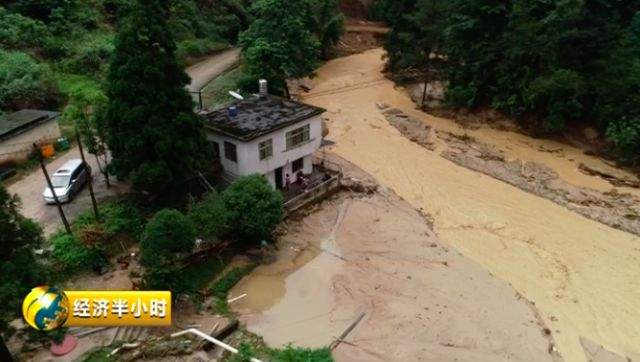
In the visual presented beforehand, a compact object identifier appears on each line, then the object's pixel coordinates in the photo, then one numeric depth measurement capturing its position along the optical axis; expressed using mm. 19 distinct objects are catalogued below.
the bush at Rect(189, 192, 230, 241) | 22562
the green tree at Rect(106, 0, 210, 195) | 22156
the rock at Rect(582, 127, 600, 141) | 37625
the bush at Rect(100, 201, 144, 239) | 23069
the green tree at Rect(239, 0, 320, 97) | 39156
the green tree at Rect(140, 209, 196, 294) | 19766
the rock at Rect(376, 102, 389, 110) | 46697
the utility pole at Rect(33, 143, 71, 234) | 21372
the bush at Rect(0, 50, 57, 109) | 32562
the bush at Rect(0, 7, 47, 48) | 39750
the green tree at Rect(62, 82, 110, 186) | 24875
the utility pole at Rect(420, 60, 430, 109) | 46631
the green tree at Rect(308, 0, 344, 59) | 54972
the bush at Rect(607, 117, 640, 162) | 33906
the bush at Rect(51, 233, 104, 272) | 21125
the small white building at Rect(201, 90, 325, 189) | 26927
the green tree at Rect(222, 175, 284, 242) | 23406
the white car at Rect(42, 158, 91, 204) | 24628
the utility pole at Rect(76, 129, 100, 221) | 22480
